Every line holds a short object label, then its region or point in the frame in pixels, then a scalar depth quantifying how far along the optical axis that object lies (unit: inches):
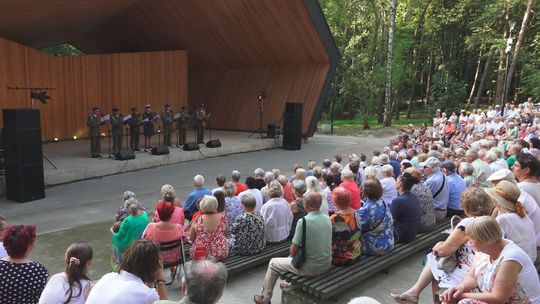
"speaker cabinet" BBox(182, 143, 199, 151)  498.3
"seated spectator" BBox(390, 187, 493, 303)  120.7
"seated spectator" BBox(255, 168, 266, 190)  236.4
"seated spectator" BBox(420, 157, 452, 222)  205.3
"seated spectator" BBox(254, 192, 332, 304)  140.3
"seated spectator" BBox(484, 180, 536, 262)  125.0
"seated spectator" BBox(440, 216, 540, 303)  95.6
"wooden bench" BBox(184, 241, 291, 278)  167.2
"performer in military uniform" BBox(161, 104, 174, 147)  505.0
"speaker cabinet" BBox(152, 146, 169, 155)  463.5
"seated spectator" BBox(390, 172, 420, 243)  171.8
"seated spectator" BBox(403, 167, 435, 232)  188.4
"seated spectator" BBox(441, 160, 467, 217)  213.6
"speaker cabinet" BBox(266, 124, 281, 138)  601.6
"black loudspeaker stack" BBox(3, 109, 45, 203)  301.4
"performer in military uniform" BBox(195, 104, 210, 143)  540.7
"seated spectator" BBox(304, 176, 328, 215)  182.9
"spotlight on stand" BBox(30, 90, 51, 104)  405.2
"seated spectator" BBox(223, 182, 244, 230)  195.8
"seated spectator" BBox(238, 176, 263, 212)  198.3
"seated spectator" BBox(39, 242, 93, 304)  96.8
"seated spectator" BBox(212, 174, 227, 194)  214.4
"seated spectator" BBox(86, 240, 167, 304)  86.9
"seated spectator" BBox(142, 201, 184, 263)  149.7
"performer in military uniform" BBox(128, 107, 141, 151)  474.2
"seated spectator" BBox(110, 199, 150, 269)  160.2
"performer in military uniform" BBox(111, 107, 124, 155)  446.9
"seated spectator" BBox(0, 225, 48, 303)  101.7
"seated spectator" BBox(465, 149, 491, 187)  244.7
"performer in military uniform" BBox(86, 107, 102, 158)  440.1
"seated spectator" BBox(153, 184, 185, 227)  173.9
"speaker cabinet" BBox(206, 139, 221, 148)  523.7
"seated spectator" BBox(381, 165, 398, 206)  221.0
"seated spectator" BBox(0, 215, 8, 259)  131.3
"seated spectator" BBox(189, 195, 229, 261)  161.3
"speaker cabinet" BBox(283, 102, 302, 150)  575.5
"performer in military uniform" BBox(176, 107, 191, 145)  515.6
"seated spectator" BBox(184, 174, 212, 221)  210.8
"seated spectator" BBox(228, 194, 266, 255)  176.1
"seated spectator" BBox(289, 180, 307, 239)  197.3
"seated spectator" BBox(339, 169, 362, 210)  210.4
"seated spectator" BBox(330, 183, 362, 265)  148.2
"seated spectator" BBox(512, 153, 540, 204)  162.2
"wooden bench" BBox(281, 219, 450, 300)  137.4
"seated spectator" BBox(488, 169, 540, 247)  143.1
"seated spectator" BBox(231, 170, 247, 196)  233.4
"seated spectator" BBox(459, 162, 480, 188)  223.9
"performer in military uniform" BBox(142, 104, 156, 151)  493.2
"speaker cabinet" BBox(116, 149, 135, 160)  426.6
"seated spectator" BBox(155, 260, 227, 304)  75.4
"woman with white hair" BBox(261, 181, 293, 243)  184.2
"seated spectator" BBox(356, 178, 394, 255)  157.5
